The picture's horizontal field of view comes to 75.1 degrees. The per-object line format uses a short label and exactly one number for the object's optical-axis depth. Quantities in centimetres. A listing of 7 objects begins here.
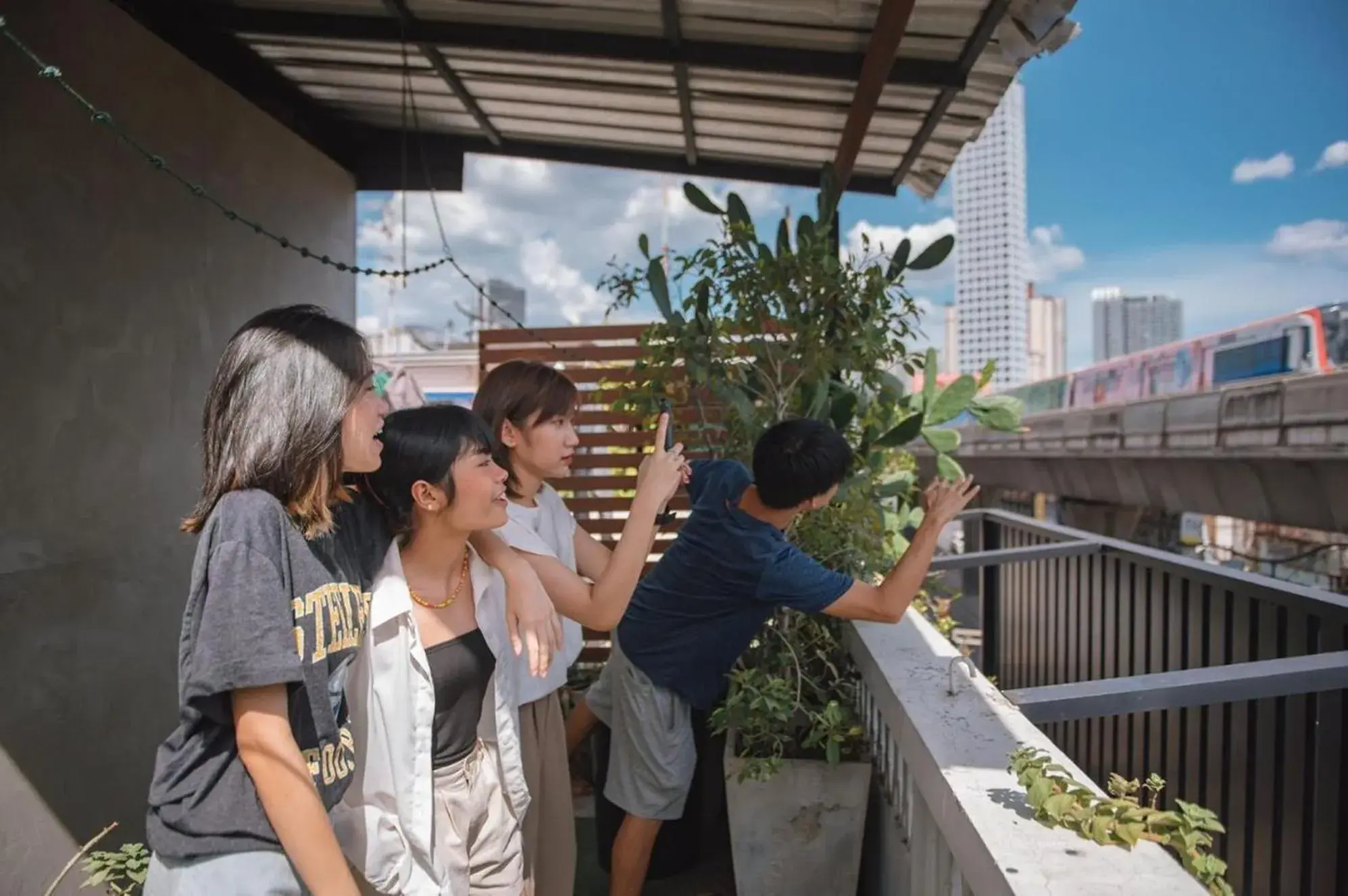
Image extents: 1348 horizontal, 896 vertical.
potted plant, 244
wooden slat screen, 467
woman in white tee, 183
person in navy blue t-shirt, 228
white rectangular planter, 242
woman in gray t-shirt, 106
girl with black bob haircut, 143
